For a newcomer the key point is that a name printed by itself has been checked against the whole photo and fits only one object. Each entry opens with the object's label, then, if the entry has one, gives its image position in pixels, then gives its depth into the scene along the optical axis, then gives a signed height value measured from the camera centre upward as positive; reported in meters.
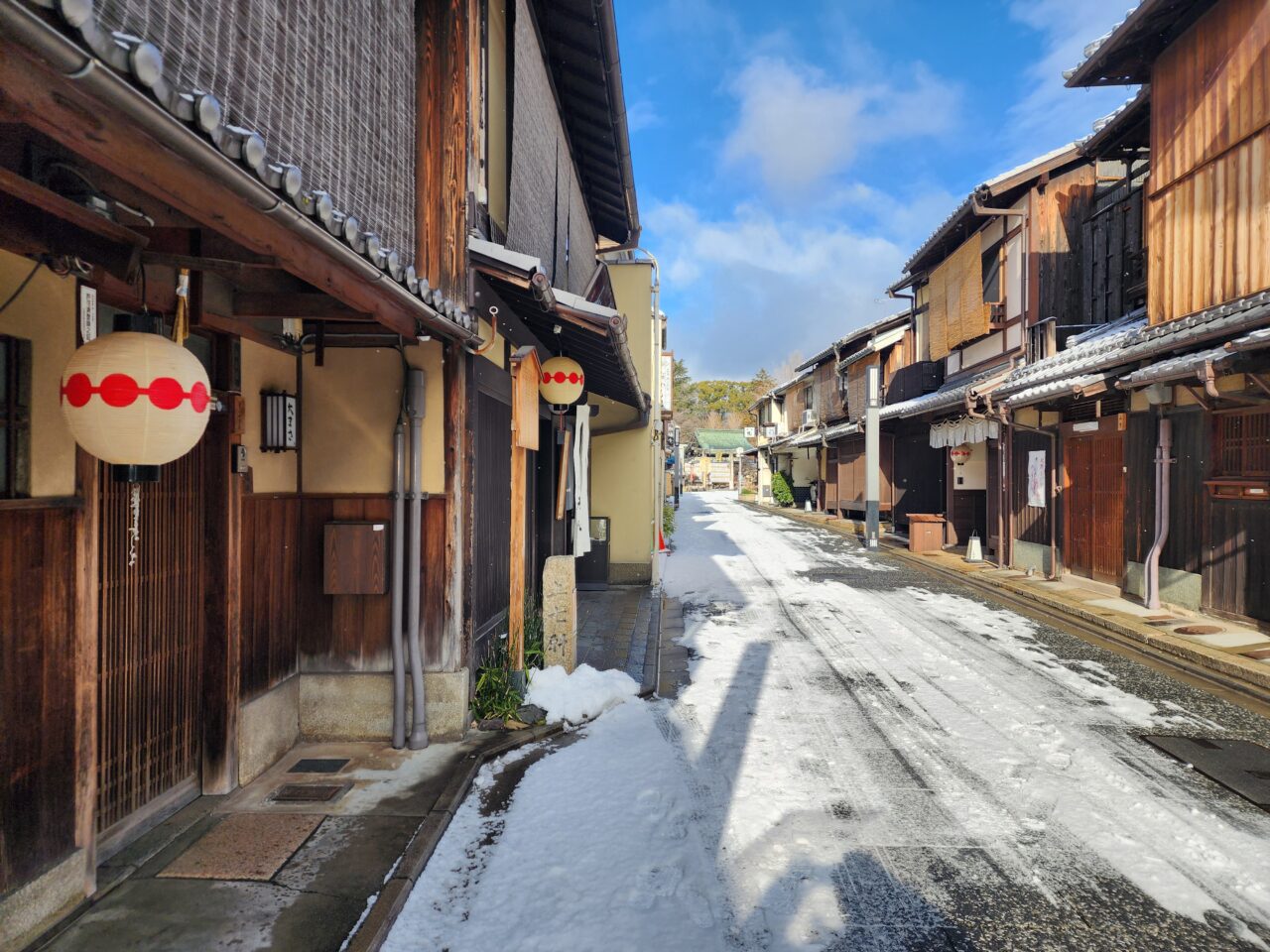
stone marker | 7.42 -1.60
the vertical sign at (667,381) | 19.48 +2.85
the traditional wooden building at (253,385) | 2.52 +0.70
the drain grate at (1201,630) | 9.38 -2.22
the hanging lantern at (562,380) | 8.34 +1.20
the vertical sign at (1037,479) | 14.75 -0.08
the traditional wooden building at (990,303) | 16.25 +4.73
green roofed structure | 71.19 +3.53
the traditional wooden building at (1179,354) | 9.26 +1.95
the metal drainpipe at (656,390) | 14.88 +2.06
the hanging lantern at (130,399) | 2.98 +0.34
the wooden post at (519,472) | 7.10 +0.01
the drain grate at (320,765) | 5.41 -2.47
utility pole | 21.27 +0.69
